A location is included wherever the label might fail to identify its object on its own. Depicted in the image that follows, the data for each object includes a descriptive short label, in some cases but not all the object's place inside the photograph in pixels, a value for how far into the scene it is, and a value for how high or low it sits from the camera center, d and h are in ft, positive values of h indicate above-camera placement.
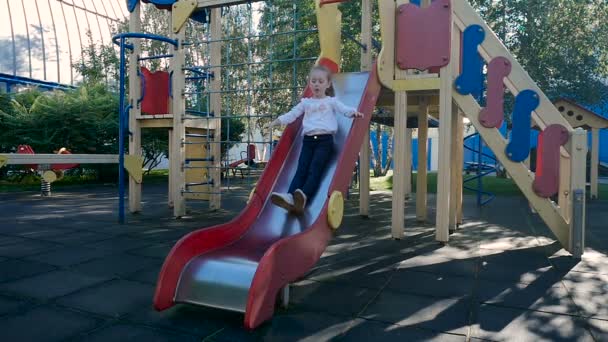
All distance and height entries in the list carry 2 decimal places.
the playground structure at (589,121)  34.04 +3.19
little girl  13.03 +0.99
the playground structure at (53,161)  17.17 -0.04
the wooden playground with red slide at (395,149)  9.52 +0.48
